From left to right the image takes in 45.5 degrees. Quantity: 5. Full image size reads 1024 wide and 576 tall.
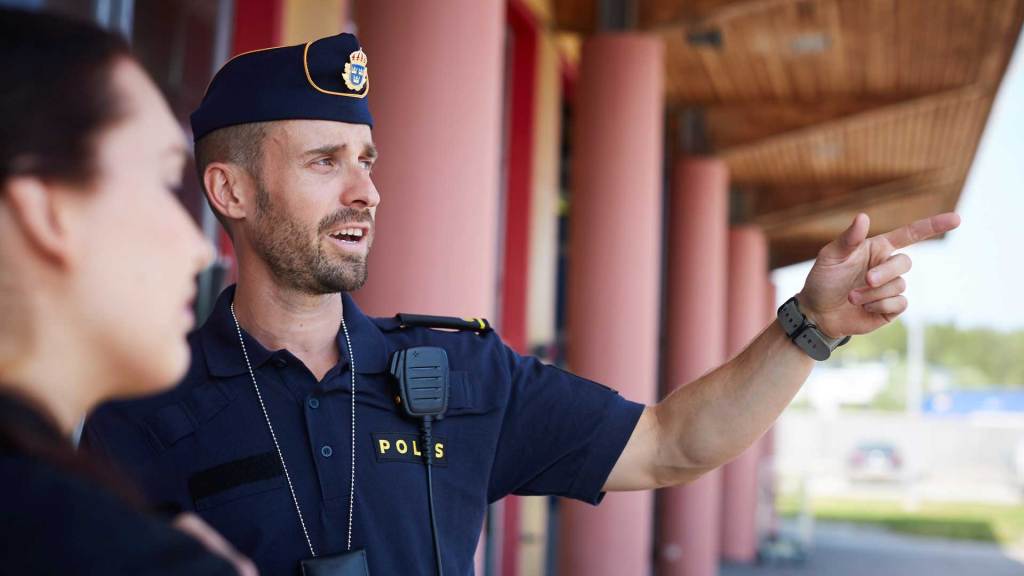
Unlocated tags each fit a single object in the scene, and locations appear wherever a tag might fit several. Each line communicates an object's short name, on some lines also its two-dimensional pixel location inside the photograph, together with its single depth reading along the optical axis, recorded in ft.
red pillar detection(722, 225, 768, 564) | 57.31
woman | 2.71
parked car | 121.60
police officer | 6.39
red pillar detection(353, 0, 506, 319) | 14.61
